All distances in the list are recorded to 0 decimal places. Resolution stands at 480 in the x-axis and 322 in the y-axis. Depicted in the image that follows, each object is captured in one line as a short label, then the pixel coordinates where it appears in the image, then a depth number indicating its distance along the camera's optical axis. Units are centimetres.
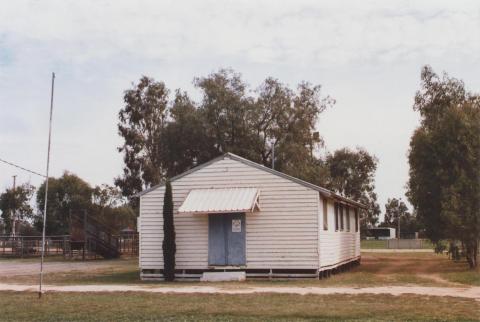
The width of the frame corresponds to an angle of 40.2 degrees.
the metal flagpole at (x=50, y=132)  1599
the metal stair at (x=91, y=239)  3853
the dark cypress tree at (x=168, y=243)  2219
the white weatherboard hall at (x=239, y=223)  2170
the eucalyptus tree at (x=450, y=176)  2456
